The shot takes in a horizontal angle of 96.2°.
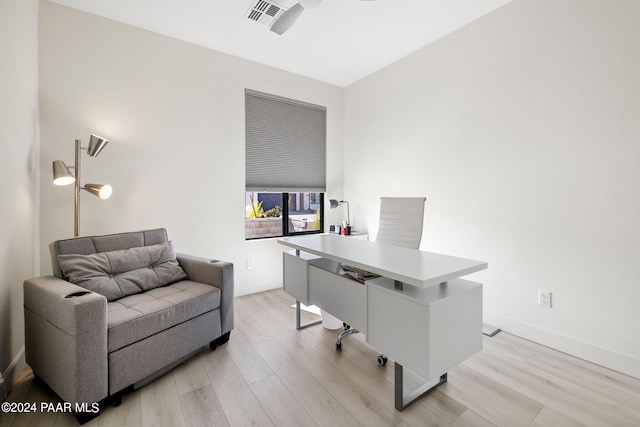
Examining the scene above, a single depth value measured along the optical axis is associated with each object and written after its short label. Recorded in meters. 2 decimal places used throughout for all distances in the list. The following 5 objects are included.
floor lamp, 2.12
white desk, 1.42
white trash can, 2.65
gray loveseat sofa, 1.53
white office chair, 2.45
